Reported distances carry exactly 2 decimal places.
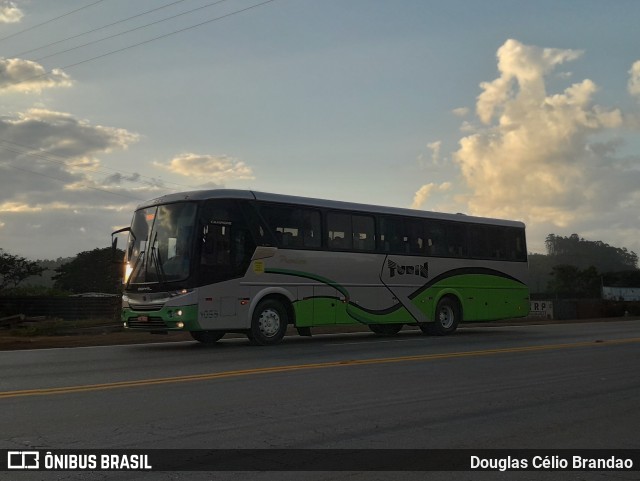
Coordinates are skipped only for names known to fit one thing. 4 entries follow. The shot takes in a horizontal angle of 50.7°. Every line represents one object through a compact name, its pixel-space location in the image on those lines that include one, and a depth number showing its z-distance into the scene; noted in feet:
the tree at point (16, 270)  237.86
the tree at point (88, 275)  265.13
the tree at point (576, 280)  334.65
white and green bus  49.37
